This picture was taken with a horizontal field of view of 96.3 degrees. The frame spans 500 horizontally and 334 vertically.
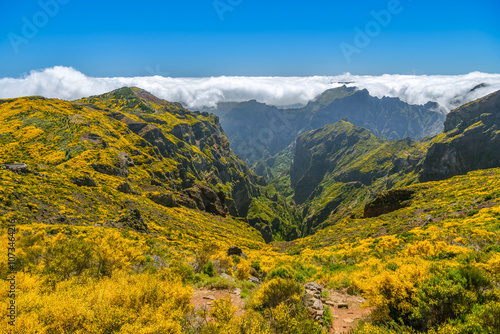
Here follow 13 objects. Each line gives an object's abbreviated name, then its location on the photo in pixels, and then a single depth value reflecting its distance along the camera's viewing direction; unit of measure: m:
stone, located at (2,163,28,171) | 53.49
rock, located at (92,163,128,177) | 90.92
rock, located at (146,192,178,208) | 94.90
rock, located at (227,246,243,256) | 37.94
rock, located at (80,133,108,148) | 110.81
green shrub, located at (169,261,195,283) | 17.56
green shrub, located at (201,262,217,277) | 20.77
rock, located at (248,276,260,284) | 21.46
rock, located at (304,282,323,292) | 16.33
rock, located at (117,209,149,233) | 49.28
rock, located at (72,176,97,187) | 63.98
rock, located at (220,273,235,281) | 20.66
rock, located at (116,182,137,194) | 82.76
